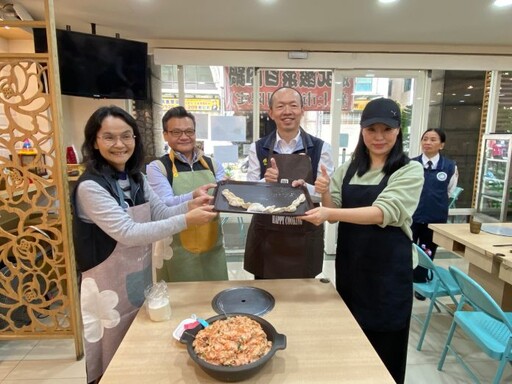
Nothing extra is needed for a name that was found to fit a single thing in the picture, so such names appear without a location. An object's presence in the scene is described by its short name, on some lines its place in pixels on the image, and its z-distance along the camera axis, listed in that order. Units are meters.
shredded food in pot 0.93
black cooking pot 0.88
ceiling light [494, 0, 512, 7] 2.62
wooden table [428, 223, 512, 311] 2.13
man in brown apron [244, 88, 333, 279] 1.77
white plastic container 1.21
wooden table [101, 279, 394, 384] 0.95
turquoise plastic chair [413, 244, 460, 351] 2.30
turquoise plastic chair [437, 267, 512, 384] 1.69
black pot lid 1.28
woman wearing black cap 1.34
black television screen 2.93
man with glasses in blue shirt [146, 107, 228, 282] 1.79
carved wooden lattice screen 2.05
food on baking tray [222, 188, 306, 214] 1.42
